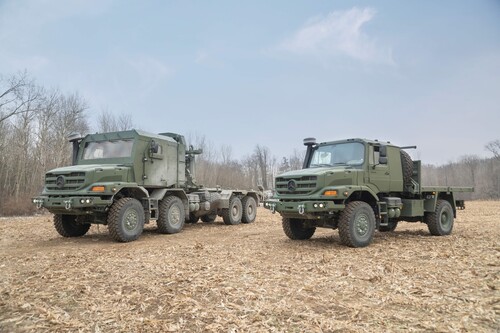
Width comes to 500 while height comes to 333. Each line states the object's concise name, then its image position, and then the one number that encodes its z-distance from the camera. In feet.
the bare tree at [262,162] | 231.77
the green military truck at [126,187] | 31.42
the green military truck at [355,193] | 27.86
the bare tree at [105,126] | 124.71
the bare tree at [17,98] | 94.98
